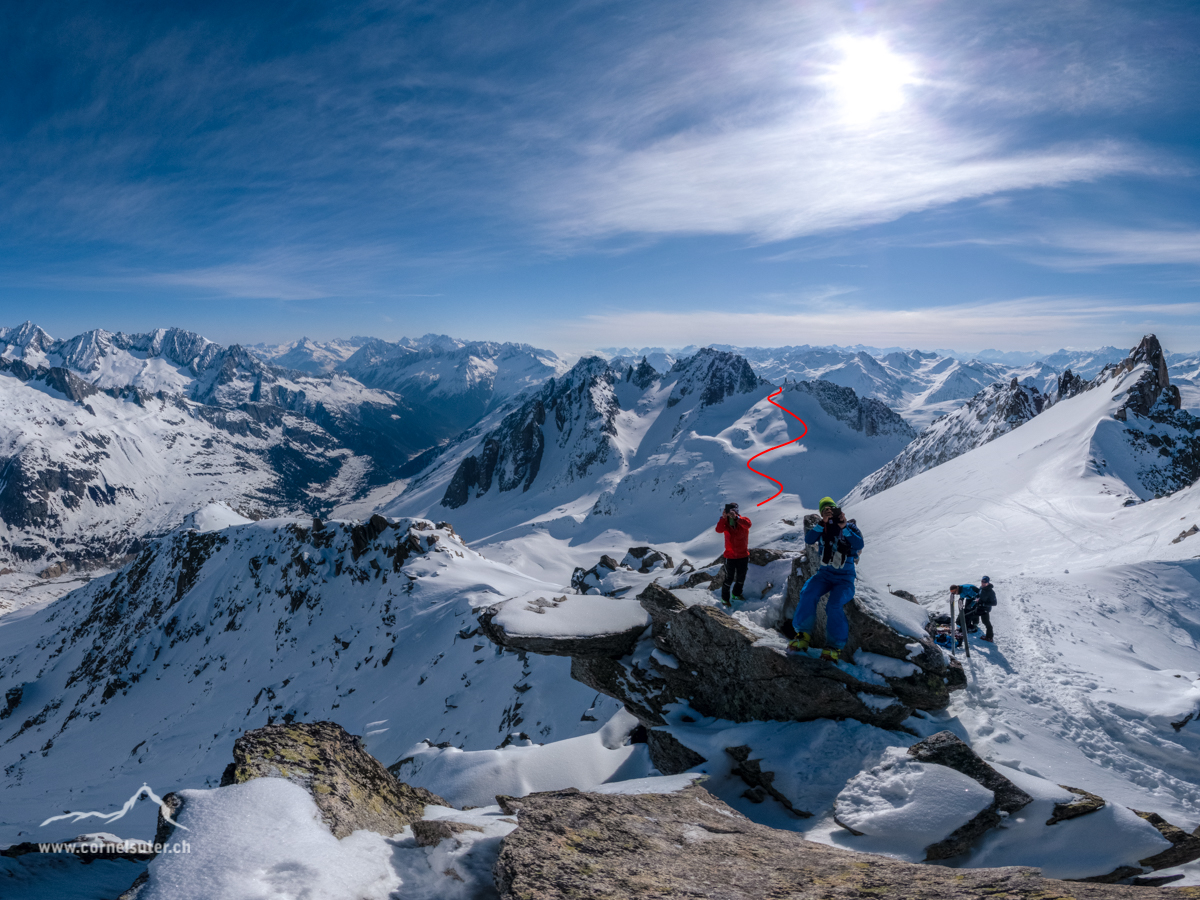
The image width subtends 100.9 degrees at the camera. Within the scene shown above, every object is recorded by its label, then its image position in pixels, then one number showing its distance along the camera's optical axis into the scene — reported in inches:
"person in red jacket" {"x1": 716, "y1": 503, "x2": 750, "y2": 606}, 545.4
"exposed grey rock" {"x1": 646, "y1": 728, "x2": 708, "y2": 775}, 444.1
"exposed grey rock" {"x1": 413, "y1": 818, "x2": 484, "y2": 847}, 283.3
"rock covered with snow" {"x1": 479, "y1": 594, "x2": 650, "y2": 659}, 547.2
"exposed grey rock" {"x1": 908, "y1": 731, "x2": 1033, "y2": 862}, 306.7
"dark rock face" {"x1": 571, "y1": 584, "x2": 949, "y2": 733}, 419.8
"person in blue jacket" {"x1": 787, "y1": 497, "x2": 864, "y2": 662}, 426.6
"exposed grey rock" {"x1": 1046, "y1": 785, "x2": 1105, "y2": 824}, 303.9
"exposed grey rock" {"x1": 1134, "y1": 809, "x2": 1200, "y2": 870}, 281.9
